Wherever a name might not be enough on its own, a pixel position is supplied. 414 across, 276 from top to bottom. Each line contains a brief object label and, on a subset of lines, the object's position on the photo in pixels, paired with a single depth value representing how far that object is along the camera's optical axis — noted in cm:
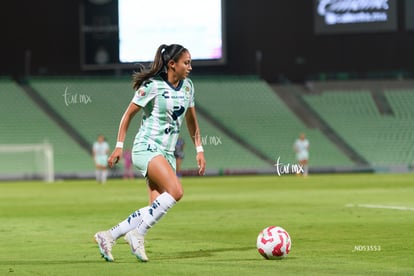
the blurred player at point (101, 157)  3959
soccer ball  1079
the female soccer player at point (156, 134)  1061
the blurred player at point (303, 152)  4406
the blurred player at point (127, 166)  4403
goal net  4519
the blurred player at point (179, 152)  3397
